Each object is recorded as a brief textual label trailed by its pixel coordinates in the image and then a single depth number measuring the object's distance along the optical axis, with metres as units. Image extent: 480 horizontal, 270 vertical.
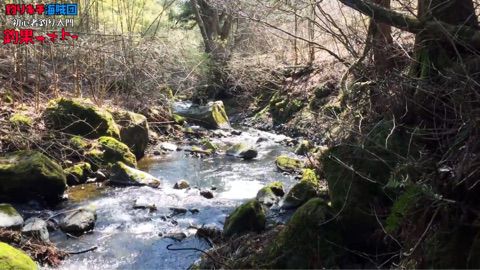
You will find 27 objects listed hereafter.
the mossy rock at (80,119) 9.16
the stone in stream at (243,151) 10.74
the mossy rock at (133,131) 10.38
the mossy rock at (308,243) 4.19
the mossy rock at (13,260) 4.22
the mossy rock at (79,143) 8.84
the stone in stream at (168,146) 11.44
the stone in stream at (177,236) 6.04
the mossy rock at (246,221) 5.68
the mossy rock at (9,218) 5.77
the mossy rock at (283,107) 14.55
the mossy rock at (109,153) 8.87
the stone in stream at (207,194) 7.75
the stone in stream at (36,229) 5.69
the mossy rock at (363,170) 4.23
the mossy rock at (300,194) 6.70
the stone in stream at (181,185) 8.28
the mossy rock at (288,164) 9.22
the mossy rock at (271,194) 7.09
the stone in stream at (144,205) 7.11
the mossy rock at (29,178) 6.80
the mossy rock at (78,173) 8.04
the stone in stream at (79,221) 6.11
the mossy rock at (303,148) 10.63
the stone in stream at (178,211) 6.98
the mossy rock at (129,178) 8.27
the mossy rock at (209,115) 14.75
